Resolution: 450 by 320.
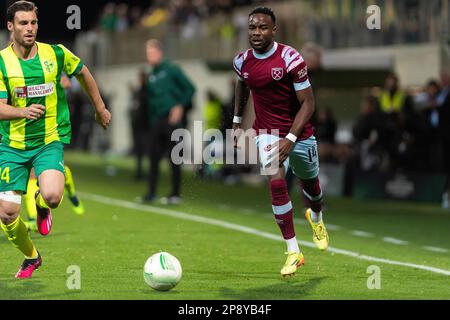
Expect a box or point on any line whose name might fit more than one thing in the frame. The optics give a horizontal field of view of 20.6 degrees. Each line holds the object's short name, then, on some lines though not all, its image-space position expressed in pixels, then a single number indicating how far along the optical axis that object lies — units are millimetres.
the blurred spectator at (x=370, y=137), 20797
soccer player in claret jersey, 10398
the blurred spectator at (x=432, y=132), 20000
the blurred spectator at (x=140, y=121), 23859
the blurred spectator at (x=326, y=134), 21594
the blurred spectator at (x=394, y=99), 20344
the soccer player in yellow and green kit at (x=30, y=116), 9891
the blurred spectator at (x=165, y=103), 18156
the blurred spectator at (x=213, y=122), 25797
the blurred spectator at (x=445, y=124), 19234
